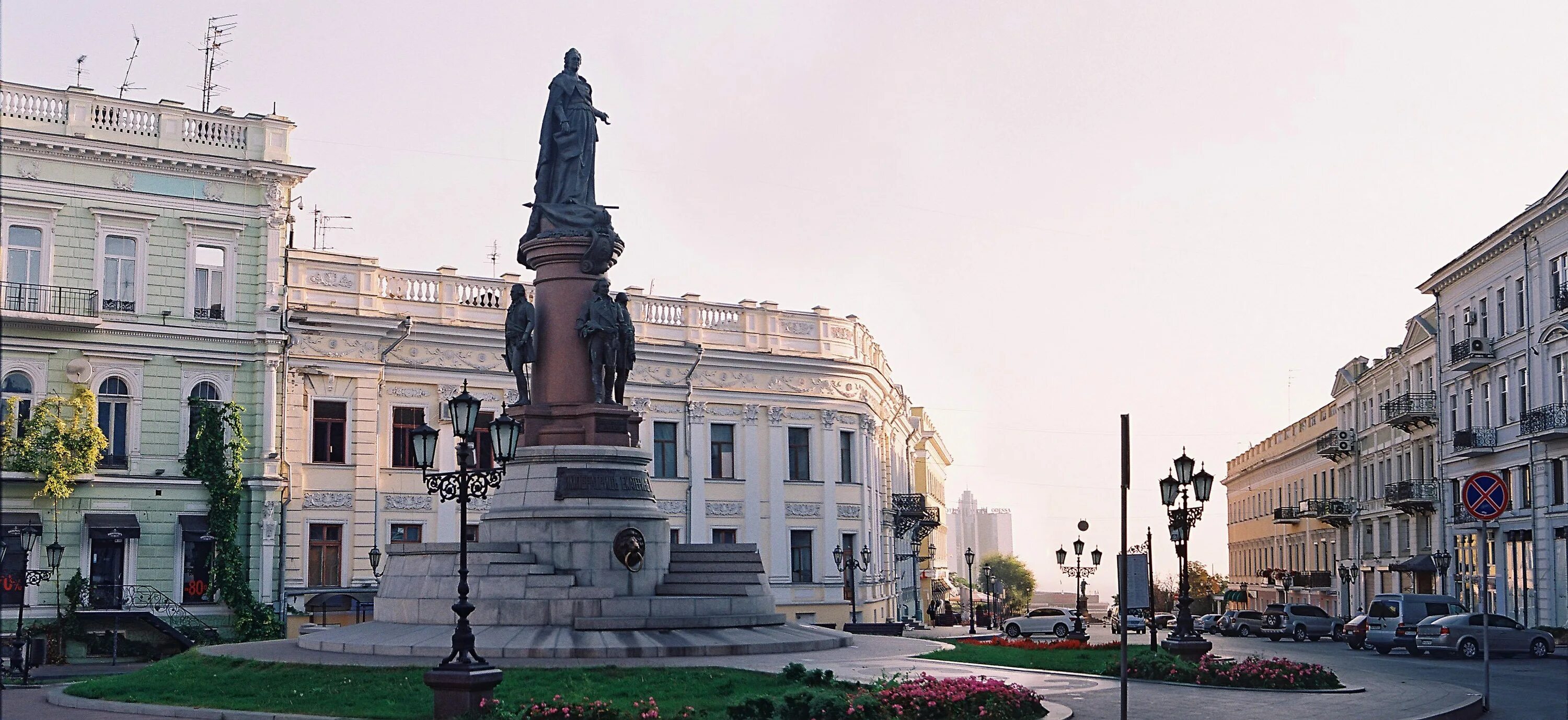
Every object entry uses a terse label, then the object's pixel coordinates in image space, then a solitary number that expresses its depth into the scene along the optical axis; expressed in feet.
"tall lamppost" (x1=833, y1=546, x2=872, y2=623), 183.42
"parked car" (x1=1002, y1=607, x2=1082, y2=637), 159.33
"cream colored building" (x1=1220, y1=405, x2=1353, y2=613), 282.77
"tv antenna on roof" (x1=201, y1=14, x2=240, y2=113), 164.86
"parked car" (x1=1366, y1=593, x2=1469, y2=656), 146.82
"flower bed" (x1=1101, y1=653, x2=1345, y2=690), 75.31
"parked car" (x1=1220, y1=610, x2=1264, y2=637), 204.03
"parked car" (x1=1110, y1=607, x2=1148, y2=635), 236.63
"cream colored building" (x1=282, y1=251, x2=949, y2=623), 163.22
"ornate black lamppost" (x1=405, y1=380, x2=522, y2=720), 52.37
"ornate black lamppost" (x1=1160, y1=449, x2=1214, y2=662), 86.58
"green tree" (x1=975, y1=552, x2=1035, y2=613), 595.47
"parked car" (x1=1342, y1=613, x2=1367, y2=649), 155.43
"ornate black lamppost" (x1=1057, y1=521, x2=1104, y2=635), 172.36
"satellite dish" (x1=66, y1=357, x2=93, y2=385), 146.82
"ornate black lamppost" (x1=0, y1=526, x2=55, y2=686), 95.91
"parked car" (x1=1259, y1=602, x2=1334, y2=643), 191.72
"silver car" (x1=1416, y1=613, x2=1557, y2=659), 133.28
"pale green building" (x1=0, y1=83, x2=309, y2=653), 145.07
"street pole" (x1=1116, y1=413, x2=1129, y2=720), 45.85
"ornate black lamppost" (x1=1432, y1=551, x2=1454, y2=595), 197.16
